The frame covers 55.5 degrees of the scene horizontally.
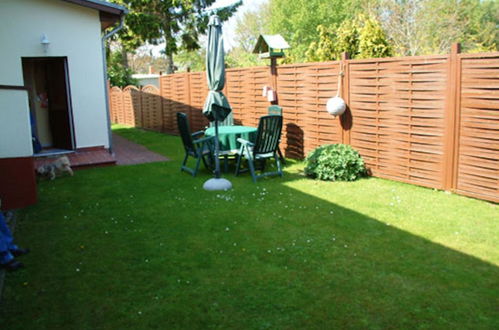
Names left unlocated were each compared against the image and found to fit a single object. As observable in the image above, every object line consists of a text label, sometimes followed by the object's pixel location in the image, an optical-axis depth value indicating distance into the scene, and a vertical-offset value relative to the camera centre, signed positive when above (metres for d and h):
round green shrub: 7.68 -1.19
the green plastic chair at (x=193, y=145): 8.27 -0.91
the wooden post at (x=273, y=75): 9.74 +0.34
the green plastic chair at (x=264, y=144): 7.77 -0.87
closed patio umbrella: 7.39 +0.15
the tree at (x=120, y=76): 21.67 +0.90
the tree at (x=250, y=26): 49.53 +6.83
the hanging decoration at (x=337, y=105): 8.00 -0.25
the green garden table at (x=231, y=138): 8.47 -0.82
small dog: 8.41 -1.25
